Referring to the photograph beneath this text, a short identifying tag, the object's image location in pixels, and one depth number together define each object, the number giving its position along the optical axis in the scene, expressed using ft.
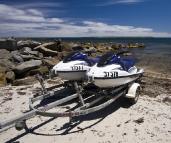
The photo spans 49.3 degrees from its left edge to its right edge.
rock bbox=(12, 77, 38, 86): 26.53
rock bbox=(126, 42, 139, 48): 153.85
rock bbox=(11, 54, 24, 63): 39.17
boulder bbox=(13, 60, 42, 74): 30.30
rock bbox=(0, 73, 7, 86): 26.72
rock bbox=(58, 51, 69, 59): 49.19
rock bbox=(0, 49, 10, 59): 39.83
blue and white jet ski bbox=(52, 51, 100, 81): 19.22
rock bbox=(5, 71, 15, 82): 28.34
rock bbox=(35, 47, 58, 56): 51.92
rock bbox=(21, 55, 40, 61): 40.39
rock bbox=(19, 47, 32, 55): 47.83
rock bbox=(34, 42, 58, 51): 57.62
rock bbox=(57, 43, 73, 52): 60.95
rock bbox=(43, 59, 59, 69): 33.13
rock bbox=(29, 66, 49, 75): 30.32
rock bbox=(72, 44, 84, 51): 78.64
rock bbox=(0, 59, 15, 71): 31.74
